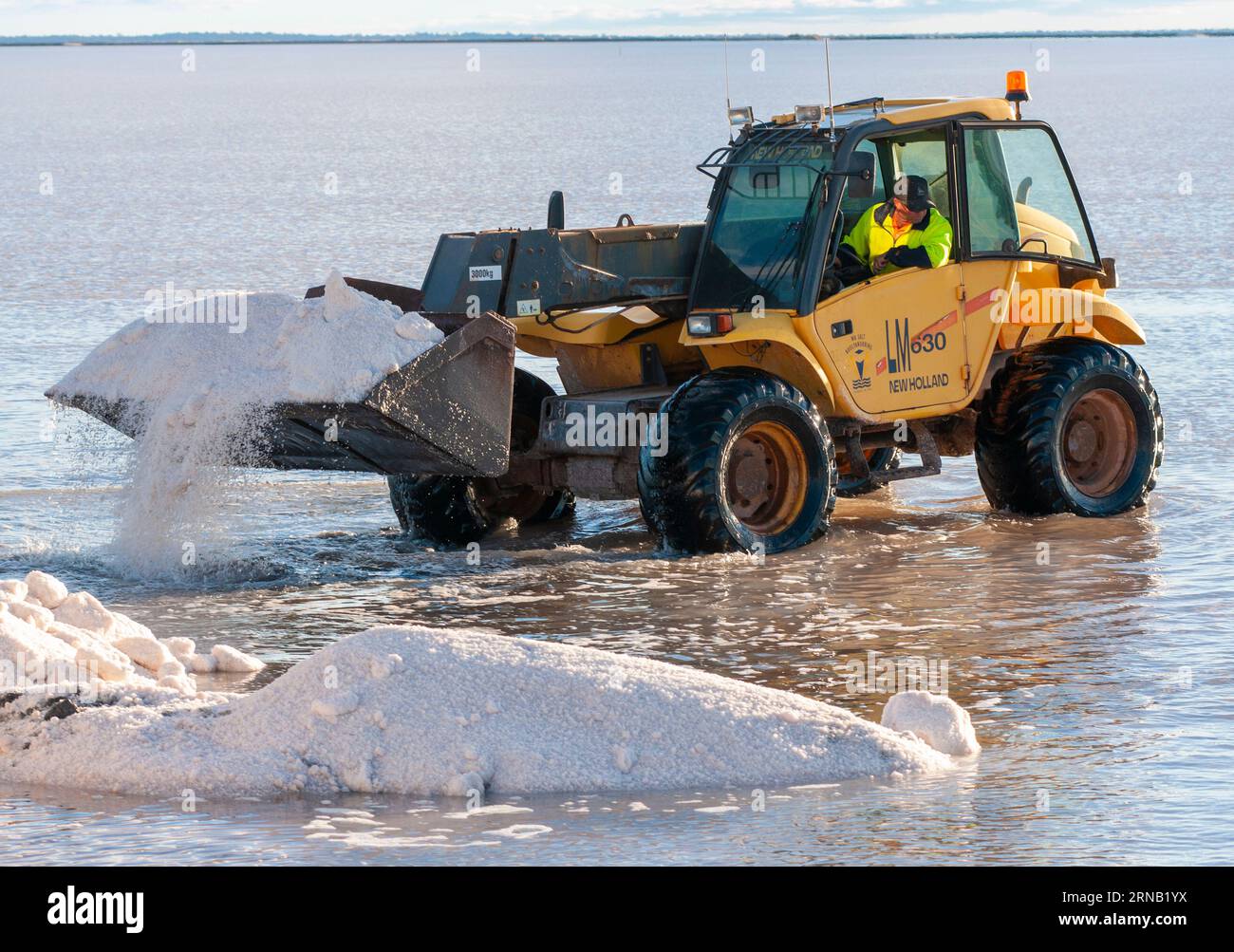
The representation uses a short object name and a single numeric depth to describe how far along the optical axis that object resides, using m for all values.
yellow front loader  20.77
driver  21.97
